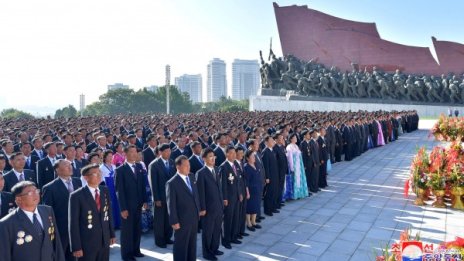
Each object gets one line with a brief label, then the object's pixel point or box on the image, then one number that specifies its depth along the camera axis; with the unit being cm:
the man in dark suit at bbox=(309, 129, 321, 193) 838
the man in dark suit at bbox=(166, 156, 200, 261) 441
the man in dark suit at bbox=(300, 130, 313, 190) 831
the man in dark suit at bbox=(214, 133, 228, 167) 692
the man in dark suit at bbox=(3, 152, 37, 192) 499
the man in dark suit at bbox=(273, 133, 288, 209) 716
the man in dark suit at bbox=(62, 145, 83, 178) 579
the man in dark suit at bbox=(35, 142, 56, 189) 607
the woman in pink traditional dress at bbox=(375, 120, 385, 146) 1606
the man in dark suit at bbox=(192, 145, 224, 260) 493
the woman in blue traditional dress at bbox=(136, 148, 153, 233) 600
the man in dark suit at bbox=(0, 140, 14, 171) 666
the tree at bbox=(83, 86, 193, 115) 5222
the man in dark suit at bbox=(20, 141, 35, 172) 672
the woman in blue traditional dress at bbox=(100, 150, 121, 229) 586
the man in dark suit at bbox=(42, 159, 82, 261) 428
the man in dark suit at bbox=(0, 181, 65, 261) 294
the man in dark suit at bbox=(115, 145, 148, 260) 499
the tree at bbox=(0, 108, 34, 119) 4298
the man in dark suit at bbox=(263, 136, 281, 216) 685
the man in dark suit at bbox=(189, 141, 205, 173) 629
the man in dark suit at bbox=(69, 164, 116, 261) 370
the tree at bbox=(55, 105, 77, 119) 4403
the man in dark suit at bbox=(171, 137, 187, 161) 730
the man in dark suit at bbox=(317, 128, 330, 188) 904
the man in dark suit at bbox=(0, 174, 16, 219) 397
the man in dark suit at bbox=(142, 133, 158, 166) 747
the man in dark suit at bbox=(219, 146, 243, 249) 541
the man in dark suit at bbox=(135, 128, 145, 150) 968
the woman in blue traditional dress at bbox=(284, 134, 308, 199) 779
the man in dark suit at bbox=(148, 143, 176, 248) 532
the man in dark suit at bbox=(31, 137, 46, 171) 714
